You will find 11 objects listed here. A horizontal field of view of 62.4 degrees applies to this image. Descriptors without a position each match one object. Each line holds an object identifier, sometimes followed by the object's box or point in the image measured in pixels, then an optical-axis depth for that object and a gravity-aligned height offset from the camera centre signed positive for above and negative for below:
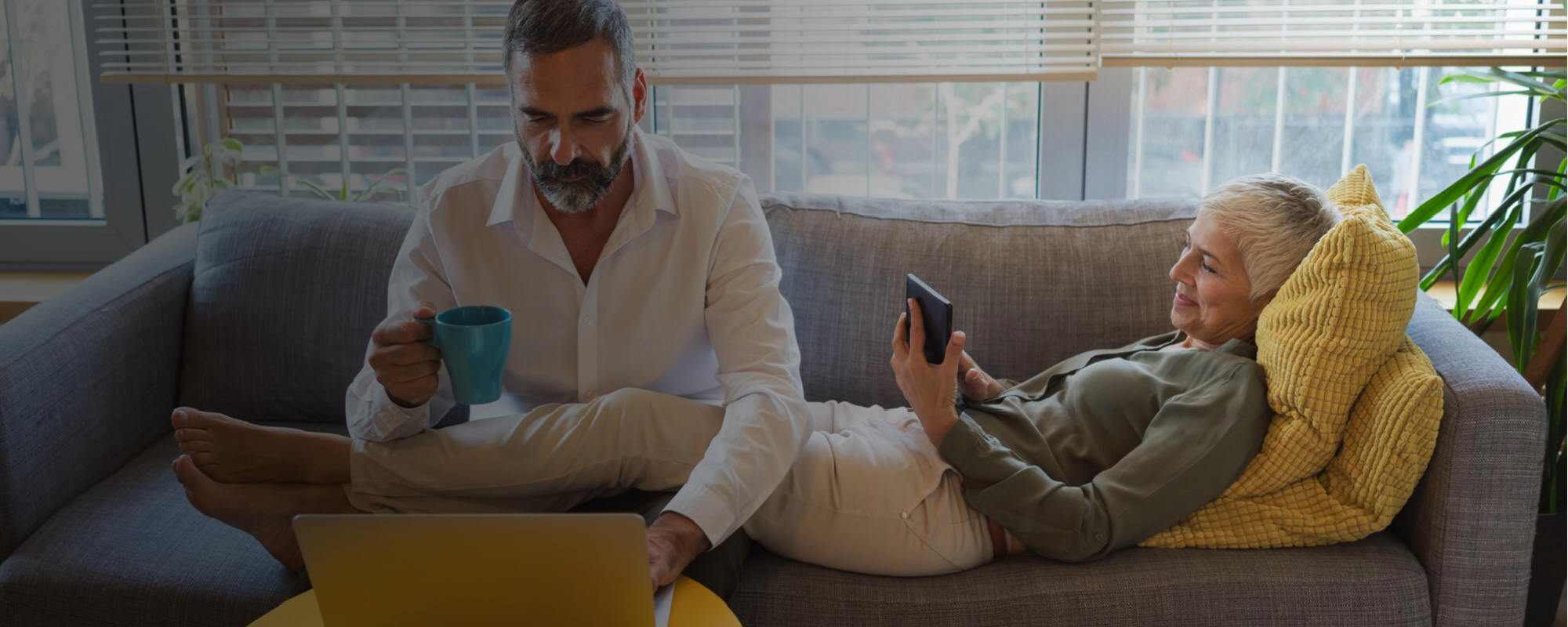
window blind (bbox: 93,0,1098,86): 2.52 +0.01
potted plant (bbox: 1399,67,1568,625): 2.07 -0.39
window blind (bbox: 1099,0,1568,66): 2.44 +0.01
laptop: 1.14 -0.46
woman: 1.65 -0.54
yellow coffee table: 1.28 -0.56
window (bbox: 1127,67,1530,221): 2.70 -0.17
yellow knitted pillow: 1.63 -0.45
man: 1.64 -0.38
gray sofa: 1.64 -0.52
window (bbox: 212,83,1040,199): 2.75 -0.18
